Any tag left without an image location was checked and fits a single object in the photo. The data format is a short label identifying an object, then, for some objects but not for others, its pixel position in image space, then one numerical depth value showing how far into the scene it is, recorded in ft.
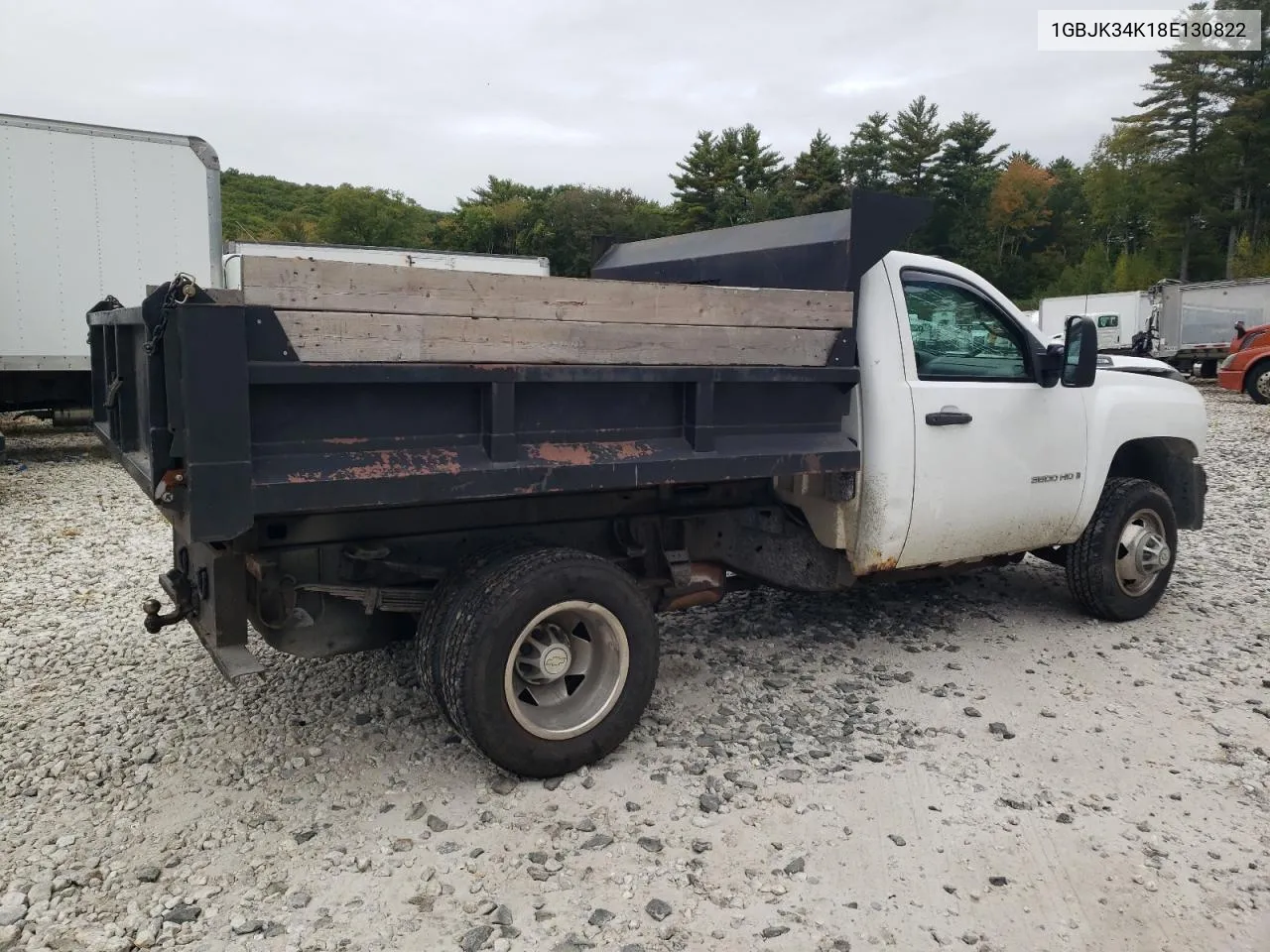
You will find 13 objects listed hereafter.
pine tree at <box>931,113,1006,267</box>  188.65
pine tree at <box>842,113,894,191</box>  193.26
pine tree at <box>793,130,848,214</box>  183.32
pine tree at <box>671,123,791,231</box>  188.96
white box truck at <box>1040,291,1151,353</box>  91.76
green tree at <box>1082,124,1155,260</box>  197.36
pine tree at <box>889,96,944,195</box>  193.88
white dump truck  9.63
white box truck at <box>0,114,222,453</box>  34.91
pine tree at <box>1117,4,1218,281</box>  155.63
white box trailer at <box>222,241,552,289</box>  40.28
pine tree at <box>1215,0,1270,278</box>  146.00
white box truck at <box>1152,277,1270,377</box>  83.46
